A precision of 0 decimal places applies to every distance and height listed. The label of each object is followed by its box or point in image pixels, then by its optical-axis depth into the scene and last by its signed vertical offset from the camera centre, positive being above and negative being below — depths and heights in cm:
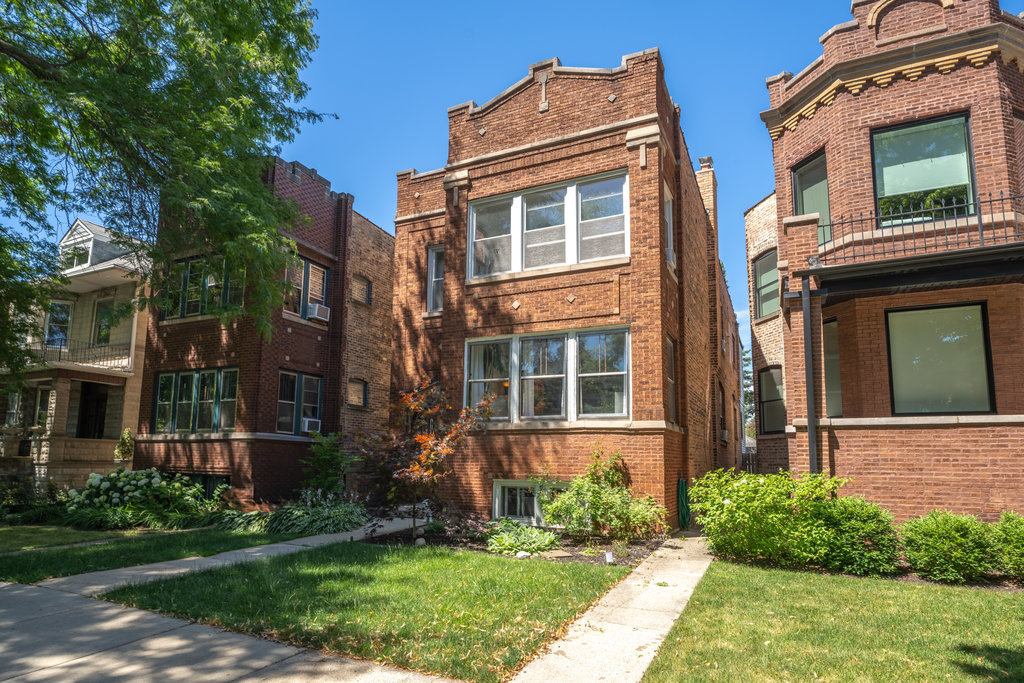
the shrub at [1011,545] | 746 -149
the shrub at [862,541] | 805 -158
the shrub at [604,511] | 1029 -153
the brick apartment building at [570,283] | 1150 +279
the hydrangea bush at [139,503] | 1320 -200
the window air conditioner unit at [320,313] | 1714 +299
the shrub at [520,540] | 956 -191
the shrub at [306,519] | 1186 -202
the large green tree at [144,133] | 1048 +520
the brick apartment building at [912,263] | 958 +252
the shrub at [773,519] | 830 -135
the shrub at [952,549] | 760 -158
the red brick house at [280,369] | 1555 +135
